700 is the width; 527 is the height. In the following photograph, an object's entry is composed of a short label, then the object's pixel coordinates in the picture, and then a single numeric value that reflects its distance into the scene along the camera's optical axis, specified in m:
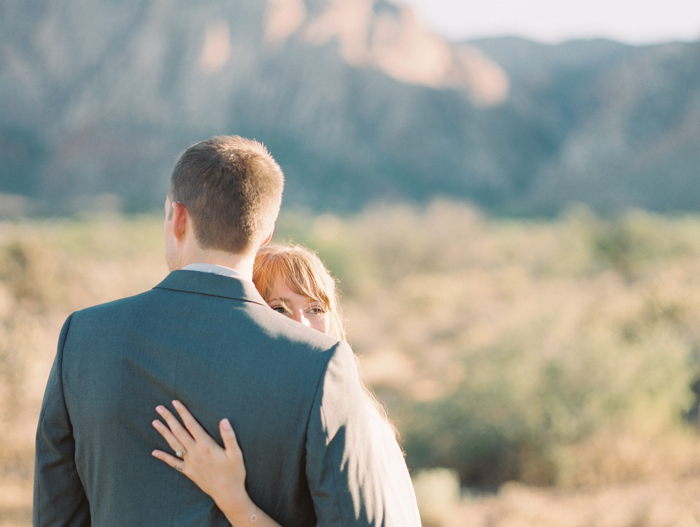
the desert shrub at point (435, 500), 6.07
